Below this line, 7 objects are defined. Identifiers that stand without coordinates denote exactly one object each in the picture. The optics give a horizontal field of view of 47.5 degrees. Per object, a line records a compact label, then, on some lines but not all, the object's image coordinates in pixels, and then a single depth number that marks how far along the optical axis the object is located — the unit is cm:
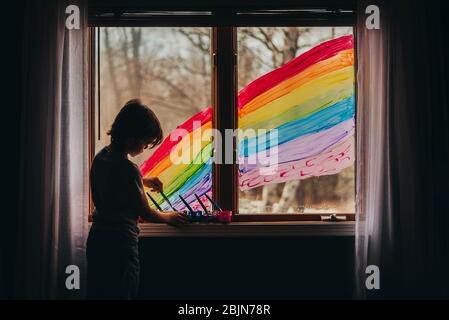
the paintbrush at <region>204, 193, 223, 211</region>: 279
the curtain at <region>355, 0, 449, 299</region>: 258
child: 206
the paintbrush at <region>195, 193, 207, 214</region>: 279
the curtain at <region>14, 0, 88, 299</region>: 256
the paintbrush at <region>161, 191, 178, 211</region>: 276
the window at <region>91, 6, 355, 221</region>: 279
